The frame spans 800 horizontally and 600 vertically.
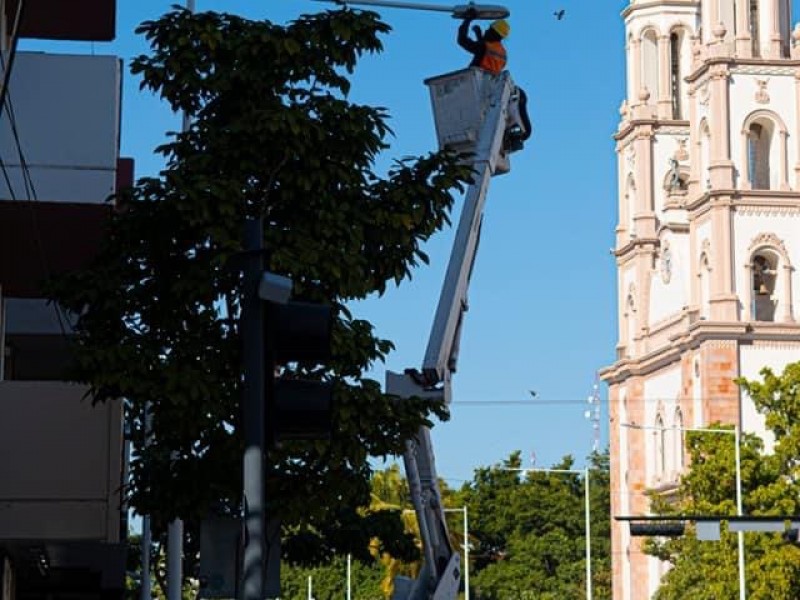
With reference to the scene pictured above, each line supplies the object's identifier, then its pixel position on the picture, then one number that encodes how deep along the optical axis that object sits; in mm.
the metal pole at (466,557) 93744
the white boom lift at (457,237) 20406
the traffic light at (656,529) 28750
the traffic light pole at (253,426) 11508
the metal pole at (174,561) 29777
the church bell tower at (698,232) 88750
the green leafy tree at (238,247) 18766
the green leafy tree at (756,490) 65125
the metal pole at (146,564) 41156
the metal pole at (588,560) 90862
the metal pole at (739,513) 61438
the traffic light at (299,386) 11391
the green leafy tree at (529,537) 106500
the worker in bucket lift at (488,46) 21500
